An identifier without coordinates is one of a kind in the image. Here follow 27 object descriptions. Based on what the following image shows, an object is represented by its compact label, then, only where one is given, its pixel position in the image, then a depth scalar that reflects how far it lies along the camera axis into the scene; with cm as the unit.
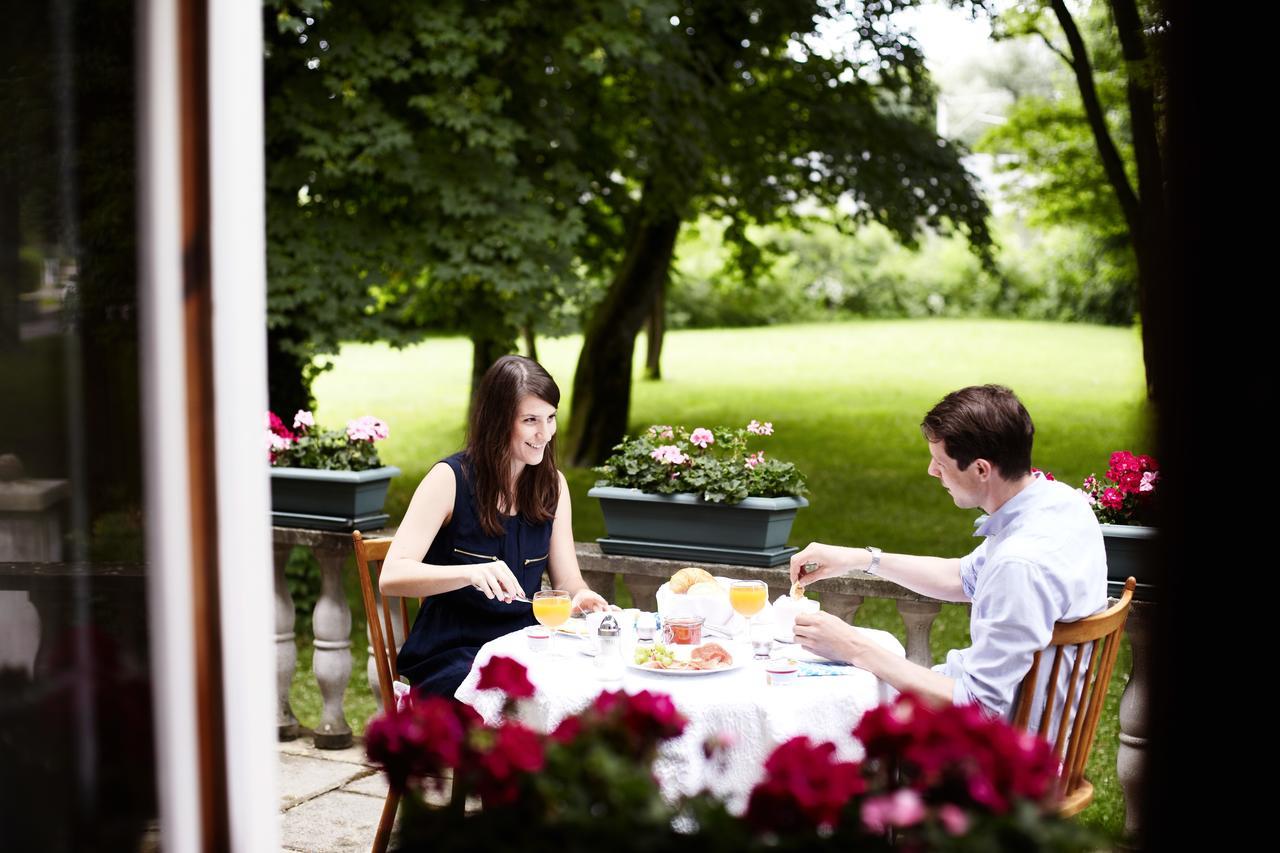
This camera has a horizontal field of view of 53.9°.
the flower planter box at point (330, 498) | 450
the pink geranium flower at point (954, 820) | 124
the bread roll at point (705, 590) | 308
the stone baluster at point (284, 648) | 454
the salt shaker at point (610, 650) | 270
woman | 334
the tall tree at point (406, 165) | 686
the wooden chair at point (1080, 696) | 255
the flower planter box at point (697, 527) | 379
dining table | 246
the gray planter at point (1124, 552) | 337
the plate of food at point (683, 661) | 264
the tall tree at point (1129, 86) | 614
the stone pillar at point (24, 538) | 143
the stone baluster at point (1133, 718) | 333
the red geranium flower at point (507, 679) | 171
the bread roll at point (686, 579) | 311
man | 254
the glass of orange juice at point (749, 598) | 296
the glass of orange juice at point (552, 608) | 290
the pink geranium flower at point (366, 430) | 460
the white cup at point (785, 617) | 290
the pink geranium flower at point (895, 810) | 126
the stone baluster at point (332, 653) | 443
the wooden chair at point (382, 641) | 332
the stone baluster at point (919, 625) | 358
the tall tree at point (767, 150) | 971
